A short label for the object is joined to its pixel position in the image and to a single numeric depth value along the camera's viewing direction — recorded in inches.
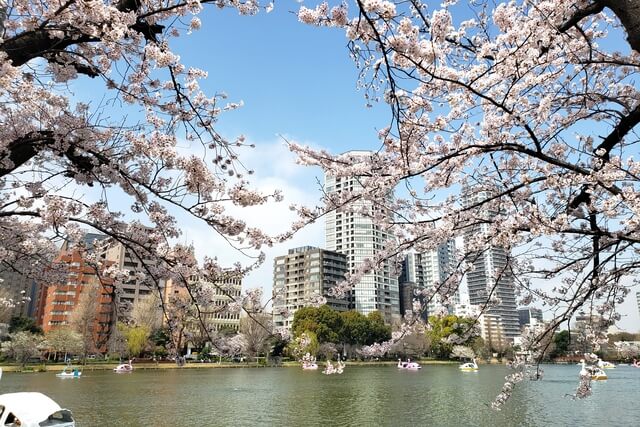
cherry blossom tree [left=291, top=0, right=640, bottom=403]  132.3
